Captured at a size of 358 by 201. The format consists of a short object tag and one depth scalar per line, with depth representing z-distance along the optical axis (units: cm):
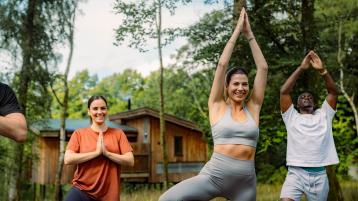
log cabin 2850
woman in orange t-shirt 459
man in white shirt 549
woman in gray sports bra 377
